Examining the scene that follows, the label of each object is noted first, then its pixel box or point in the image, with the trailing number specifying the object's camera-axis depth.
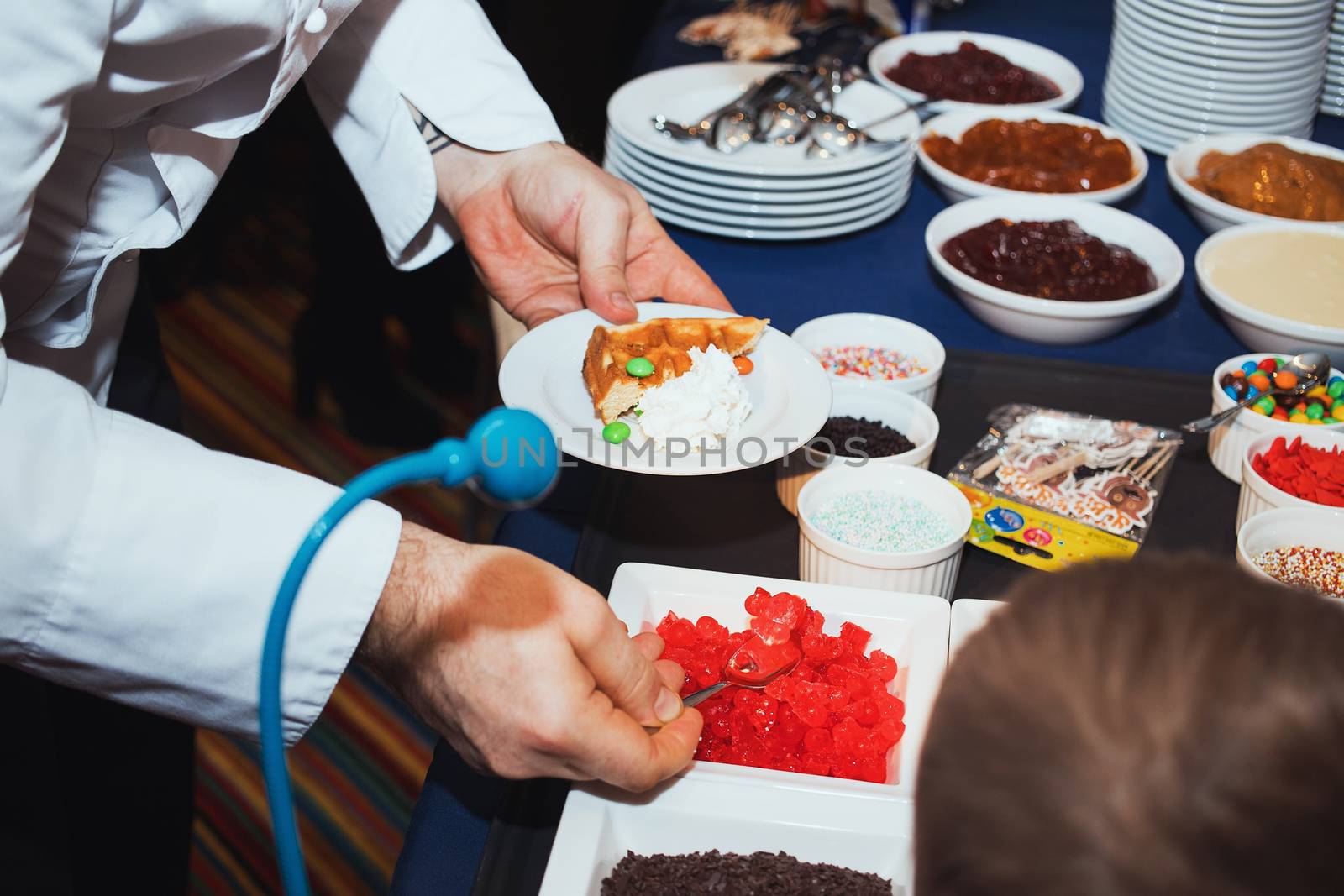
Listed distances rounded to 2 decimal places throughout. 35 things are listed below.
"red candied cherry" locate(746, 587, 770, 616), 0.92
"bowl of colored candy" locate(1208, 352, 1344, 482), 1.00
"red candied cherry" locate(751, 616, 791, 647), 0.91
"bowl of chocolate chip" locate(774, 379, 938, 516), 0.98
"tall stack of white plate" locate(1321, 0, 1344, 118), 1.33
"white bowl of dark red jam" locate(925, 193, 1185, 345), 1.10
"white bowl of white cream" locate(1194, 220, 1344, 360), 1.08
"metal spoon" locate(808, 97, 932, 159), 1.25
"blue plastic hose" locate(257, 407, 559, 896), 0.61
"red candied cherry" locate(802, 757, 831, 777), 0.88
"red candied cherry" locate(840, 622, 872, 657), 0.91
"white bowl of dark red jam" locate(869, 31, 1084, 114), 1.40
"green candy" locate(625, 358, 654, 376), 0.98
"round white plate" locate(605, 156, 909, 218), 1.20
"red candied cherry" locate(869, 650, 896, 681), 0.91
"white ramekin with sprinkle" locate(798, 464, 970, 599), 0.93
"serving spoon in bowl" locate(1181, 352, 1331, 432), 1.00
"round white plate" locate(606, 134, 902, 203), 1.19
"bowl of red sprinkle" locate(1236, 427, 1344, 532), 0.96
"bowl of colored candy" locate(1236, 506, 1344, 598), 0.92
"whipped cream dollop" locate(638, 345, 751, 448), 0.96
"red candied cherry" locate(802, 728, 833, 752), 0.89
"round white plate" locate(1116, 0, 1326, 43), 1.25
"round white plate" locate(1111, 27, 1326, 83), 1.27
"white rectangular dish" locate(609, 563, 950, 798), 0.89
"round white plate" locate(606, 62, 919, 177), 1.19
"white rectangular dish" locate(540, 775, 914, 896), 0.84
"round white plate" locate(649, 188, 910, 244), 1.21
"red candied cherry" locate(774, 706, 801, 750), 0.89
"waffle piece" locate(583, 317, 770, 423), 0.97
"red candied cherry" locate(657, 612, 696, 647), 0.92
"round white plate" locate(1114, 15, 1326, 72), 1.26
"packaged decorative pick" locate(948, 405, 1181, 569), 0.95
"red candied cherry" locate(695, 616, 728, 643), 0.92
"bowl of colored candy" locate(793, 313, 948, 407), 1.05
